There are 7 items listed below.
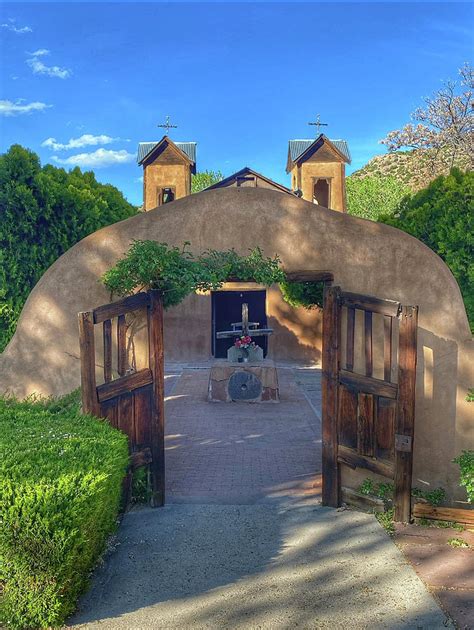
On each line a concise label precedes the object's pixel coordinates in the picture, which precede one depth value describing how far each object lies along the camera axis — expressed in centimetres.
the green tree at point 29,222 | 972
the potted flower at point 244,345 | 1497
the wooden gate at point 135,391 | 617
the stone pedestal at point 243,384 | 1395
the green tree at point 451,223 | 1180
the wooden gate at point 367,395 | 619
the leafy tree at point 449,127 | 2884
